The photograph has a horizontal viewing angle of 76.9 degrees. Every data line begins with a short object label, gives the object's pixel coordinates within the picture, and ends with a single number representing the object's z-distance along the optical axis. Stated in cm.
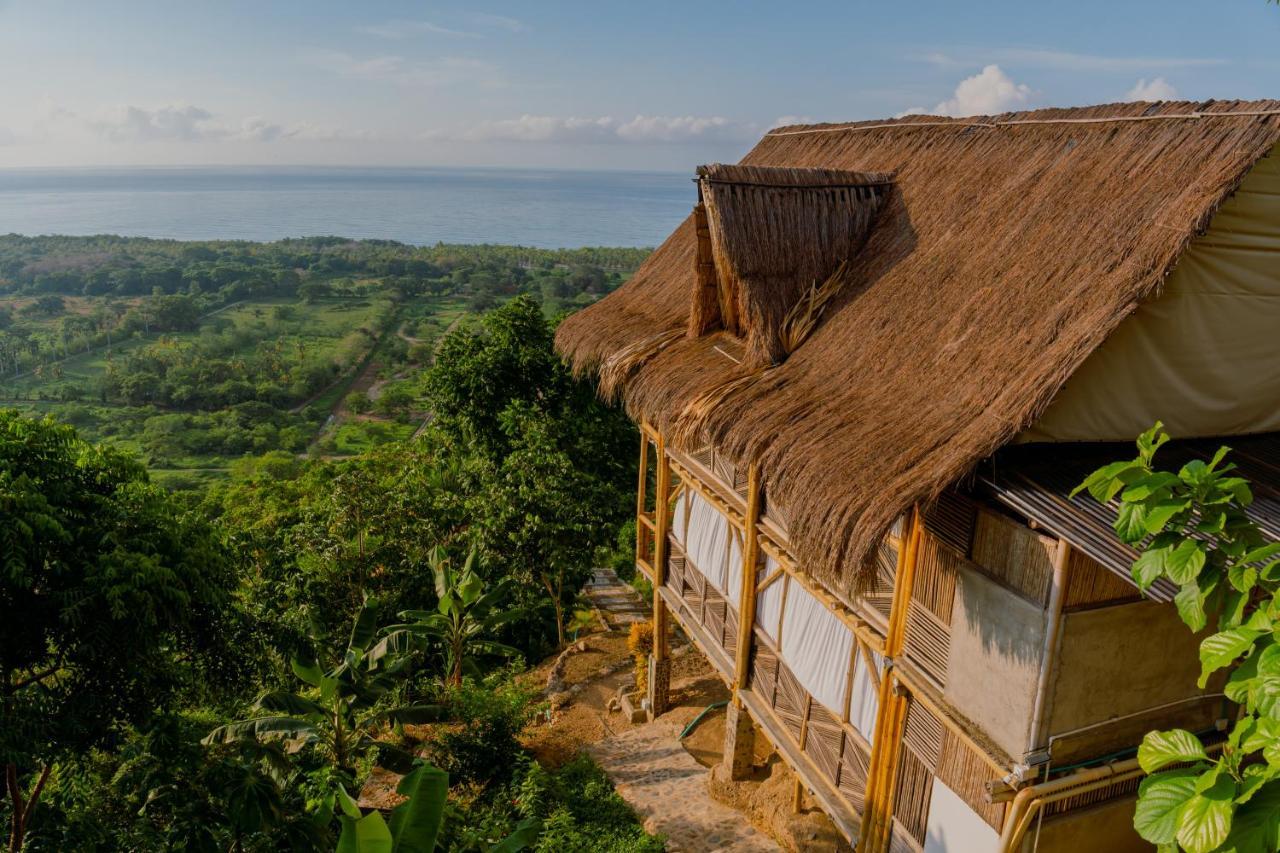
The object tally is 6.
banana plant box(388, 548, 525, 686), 1267
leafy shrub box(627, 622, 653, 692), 1344
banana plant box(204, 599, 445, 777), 928
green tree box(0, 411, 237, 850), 630
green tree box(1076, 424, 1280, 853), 253
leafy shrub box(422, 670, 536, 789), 1062
